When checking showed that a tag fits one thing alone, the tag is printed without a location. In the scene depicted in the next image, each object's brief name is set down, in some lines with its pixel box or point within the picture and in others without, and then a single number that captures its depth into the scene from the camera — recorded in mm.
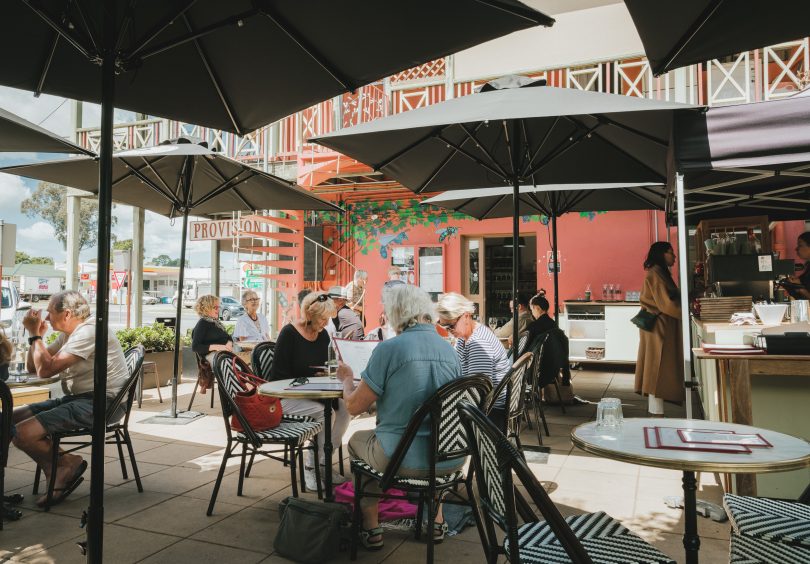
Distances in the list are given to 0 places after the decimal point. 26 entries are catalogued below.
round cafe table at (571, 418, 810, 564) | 1847
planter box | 7966
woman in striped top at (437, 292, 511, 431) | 3766
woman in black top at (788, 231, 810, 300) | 5555
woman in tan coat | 5738
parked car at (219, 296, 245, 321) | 26925
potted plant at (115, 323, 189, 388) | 8080
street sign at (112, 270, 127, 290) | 14664
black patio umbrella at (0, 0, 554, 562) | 2311
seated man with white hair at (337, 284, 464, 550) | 2715
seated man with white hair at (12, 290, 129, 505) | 3650
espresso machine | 5324
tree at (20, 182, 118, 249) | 37594
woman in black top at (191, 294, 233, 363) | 6688
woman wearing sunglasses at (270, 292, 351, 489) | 4121
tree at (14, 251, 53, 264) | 52475
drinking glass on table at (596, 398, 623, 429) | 2371
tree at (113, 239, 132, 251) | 48931
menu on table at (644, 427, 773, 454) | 2051
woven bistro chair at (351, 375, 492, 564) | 2541
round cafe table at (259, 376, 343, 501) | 3250
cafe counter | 3244
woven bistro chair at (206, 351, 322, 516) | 3479
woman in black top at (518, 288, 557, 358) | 6047
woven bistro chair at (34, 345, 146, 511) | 3592
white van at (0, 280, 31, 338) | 13148
